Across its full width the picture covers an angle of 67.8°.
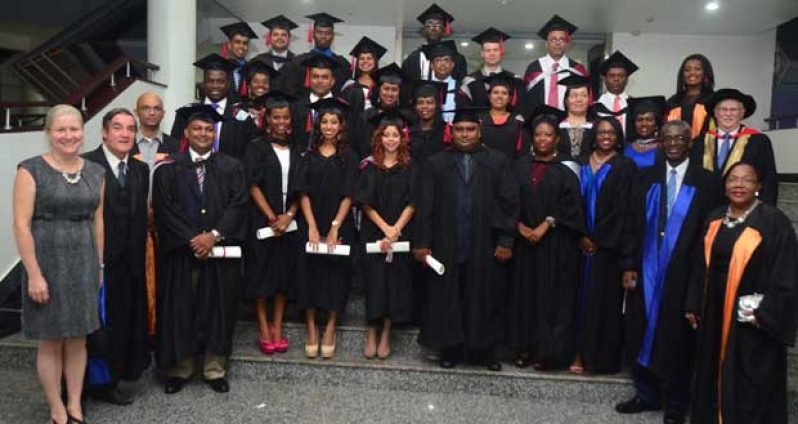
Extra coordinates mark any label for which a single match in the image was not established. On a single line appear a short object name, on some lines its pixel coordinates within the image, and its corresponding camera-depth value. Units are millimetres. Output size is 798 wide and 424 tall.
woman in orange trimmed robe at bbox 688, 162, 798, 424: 2740
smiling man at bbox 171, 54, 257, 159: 4176
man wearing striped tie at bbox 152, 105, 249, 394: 3418
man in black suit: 3160
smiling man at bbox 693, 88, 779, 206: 3391
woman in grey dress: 2688
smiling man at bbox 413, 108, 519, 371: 3641
